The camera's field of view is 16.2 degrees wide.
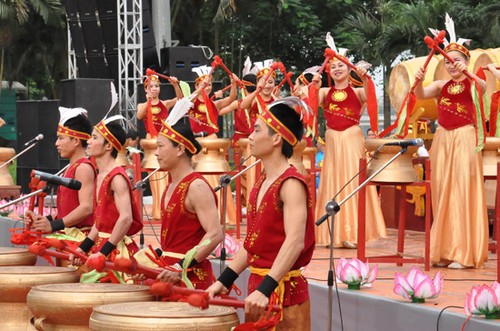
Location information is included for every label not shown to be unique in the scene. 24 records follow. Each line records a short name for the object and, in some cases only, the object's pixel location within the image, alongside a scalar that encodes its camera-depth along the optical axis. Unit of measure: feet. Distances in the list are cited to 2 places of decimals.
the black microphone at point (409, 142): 32.59
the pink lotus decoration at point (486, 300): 24.82
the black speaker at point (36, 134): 76.69
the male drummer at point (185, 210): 25.78
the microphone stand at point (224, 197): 34.55
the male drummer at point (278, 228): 21.71
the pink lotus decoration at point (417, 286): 27.38
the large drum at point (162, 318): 19.77
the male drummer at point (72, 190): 33.11
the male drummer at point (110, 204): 29.34
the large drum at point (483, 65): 43.86
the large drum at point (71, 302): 23.33
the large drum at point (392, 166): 36.07
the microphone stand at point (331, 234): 24.87
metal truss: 72.26
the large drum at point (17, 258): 31.55
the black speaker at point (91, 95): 66.70
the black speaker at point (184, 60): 72.04
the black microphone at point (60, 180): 28.93
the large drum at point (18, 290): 26.12
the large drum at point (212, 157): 49.82
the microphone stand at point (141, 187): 38.71
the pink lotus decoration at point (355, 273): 29.86
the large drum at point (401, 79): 46.80
